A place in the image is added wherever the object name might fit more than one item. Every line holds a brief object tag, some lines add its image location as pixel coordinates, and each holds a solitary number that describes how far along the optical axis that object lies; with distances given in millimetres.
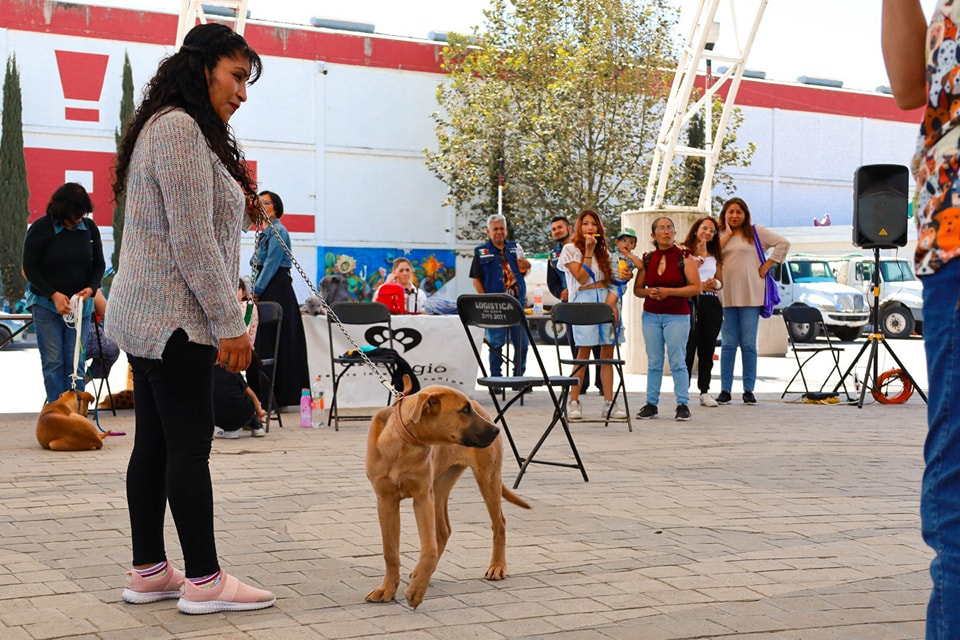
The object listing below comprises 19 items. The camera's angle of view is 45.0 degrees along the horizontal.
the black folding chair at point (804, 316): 13594
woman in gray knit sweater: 3877
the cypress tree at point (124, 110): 31597
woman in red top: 10531
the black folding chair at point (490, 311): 7898
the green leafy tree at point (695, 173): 30906
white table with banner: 10703
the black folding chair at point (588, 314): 9867
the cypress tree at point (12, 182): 30547
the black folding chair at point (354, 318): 9984
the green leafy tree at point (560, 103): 28719
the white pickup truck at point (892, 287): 26781
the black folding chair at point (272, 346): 10117
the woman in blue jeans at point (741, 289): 12148
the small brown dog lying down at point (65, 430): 8203
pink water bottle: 10152
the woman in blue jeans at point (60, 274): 8891
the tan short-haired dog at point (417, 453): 4082
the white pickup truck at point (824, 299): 26359
